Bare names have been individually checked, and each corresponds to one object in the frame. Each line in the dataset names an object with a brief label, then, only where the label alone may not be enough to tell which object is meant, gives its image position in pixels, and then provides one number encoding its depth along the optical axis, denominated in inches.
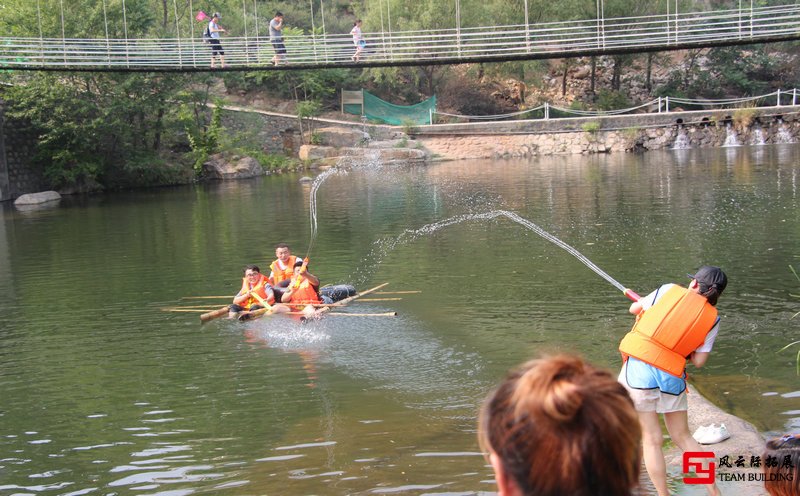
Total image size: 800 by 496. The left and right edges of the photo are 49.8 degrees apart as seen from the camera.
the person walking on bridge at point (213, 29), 1277.1
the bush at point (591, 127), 1763.0
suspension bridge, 890.7
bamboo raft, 534.3
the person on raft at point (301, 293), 545.0
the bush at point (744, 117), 1699.1
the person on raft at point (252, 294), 552.4
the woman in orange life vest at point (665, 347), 222.8
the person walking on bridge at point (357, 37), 1201.8
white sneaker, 279.9
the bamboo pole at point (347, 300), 532.7
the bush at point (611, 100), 1891.0
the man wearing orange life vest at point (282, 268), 579.8
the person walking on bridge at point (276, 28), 1223.5
